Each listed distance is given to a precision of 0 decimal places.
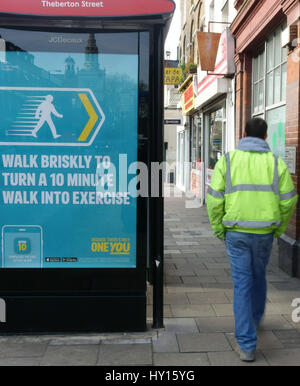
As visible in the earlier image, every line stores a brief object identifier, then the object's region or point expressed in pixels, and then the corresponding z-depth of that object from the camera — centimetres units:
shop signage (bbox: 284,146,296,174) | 631
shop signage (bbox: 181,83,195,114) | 1695
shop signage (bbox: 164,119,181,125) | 1823
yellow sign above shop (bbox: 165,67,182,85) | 1890
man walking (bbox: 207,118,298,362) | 368
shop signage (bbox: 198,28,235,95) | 1090
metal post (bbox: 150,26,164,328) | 412
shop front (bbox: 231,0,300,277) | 633
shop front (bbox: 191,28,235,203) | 1130
